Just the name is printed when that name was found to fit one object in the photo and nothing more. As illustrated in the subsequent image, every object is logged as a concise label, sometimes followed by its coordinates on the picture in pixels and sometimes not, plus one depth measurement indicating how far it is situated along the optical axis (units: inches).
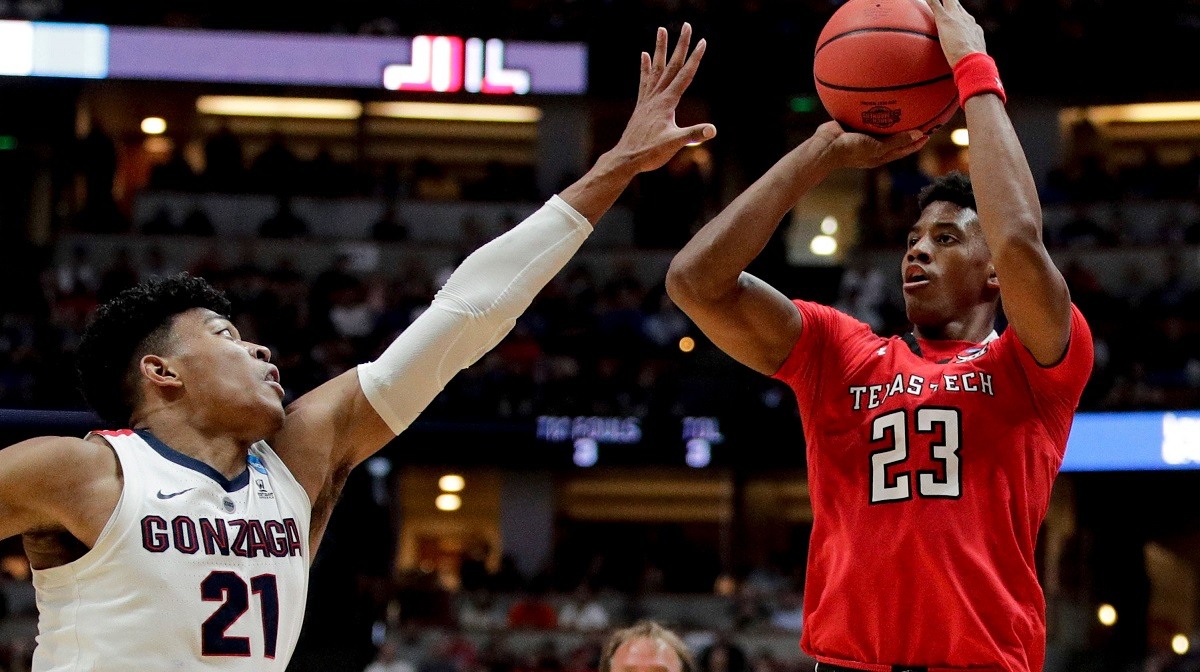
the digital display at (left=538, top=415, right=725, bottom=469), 618.5
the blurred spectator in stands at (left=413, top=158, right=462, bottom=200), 868.0
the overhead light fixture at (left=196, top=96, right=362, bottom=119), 885.8
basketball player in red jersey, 136.5
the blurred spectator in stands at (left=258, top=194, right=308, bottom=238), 748.6
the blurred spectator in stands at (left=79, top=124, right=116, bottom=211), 784.8
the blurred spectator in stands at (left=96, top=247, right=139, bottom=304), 663.1
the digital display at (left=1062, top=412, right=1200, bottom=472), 587.8
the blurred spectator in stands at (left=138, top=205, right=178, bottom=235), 743.7
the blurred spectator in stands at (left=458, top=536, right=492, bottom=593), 655.8
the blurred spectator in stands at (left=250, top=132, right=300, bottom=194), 792.3
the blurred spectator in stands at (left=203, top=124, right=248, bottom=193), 789.2
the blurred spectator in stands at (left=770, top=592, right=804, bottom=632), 585.0
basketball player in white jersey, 120.6
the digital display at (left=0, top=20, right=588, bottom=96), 687.7
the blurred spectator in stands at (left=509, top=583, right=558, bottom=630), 604.7
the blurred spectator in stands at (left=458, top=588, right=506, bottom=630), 606.2
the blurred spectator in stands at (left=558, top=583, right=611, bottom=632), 599.2
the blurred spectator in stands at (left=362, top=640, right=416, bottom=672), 540.4
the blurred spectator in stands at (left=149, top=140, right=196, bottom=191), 788.6
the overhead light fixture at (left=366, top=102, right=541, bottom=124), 885.2
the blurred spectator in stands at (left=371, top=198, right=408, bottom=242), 761.0
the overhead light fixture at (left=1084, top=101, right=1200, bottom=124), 840.9
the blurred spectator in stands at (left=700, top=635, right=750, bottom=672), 463.2
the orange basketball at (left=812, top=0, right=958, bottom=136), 151.2
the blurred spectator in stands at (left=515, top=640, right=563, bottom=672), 551.8
